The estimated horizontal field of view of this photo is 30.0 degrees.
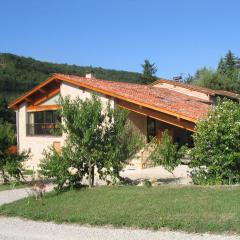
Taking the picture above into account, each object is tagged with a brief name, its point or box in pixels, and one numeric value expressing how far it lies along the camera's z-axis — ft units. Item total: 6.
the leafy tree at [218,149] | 39.52
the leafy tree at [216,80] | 166.84
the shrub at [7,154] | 54.39
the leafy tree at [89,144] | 41.32
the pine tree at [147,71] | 174.56
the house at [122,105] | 64.59
